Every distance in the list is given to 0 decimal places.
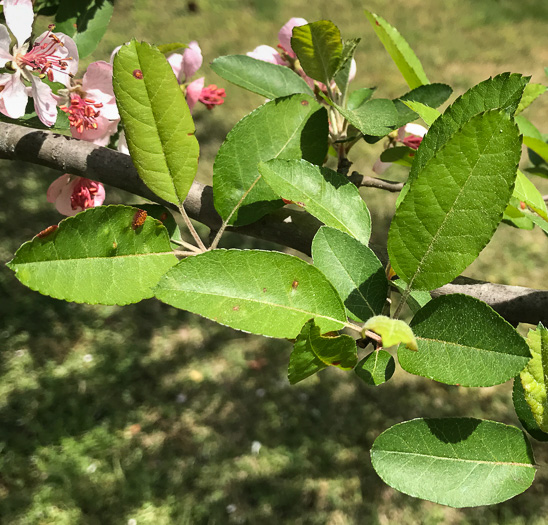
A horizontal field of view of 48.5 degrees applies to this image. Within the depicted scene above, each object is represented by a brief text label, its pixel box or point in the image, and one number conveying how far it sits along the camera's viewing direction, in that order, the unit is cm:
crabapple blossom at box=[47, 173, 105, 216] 26
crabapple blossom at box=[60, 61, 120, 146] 23
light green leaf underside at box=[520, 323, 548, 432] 18
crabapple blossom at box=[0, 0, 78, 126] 21
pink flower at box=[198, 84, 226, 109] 29
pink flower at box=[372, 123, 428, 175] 27
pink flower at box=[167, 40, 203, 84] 27
